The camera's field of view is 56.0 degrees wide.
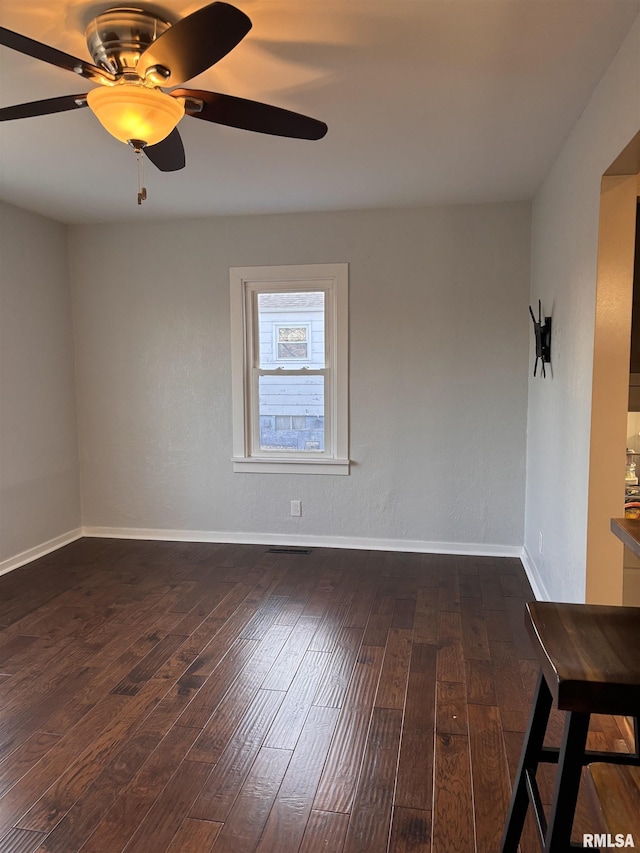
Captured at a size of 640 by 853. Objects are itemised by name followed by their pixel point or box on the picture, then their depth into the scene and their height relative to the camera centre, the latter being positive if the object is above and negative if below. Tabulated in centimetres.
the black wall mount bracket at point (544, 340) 347 +24
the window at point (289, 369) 456 +9
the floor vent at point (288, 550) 458 -130
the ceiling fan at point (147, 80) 162 +89
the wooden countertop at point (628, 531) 134 -35
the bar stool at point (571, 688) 111 -57
